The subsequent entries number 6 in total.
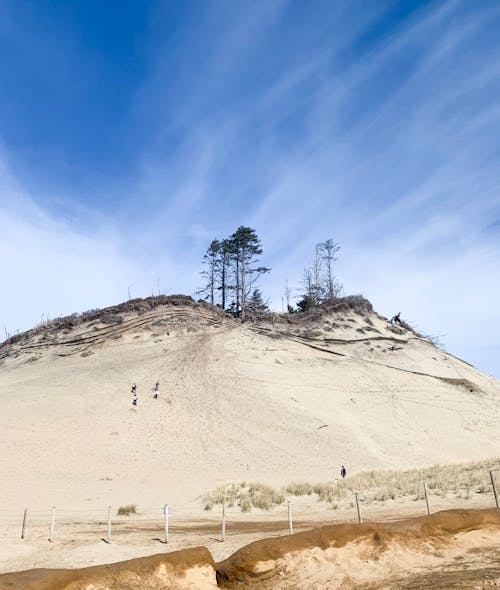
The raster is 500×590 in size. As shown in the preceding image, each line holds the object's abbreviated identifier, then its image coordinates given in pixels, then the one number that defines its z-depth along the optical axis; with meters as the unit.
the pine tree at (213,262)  59.59
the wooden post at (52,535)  14.52
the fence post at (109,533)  13.93
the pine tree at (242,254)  55.59
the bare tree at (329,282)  62.33
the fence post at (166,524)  13.51
